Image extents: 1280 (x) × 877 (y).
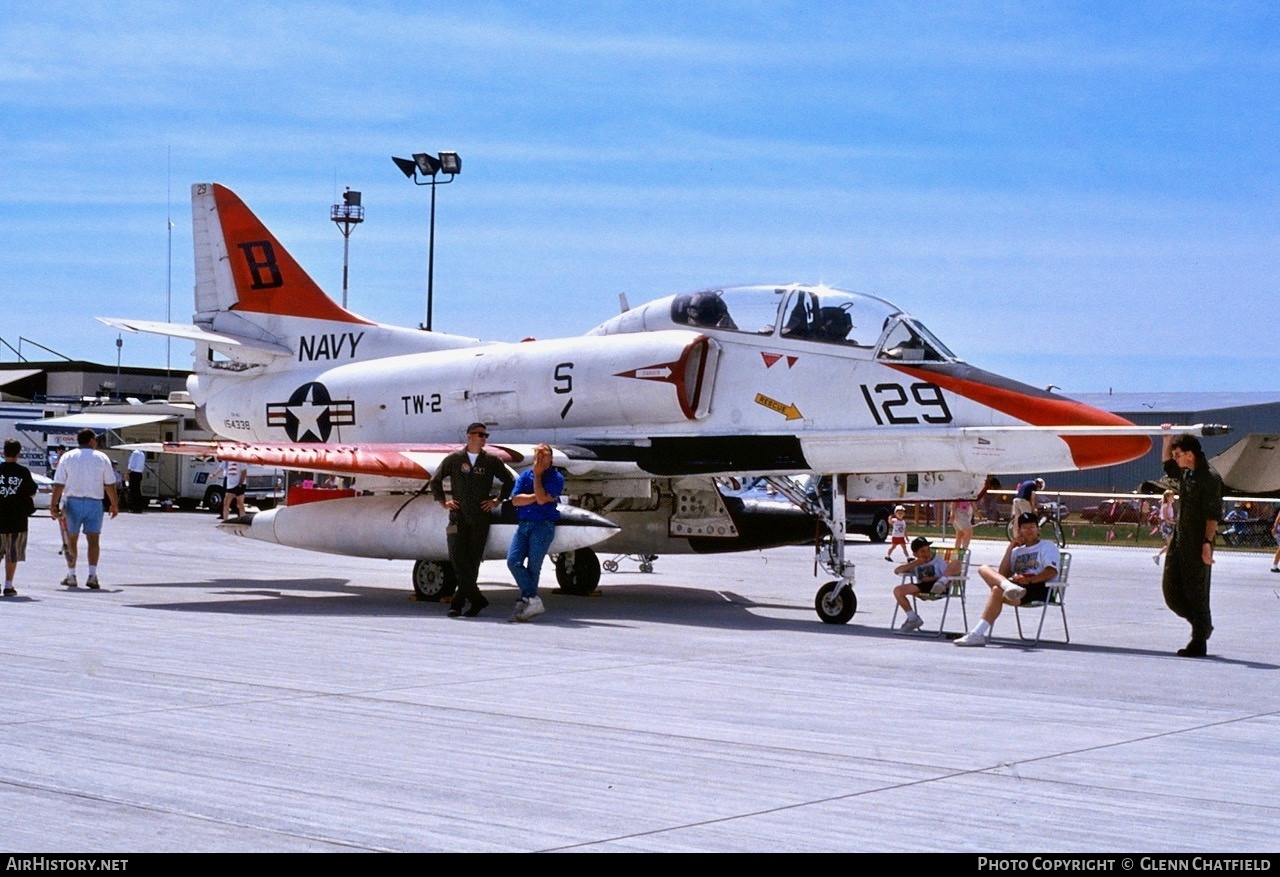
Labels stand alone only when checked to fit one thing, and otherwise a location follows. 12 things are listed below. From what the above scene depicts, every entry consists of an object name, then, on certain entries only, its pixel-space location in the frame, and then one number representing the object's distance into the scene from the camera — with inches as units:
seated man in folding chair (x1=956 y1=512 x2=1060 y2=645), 473.1
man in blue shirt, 532.7
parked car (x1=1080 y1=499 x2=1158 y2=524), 1429.6
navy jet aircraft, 532.4
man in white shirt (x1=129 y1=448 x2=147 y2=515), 1529.3
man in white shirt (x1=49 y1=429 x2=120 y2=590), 614.2
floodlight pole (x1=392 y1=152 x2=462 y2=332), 1552.7
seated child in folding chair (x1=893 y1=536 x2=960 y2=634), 521.3
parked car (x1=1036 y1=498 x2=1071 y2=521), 1201.7
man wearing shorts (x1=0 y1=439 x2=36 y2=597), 581.9
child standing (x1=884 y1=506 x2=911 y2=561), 963.3
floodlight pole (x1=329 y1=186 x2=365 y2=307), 2113.7
